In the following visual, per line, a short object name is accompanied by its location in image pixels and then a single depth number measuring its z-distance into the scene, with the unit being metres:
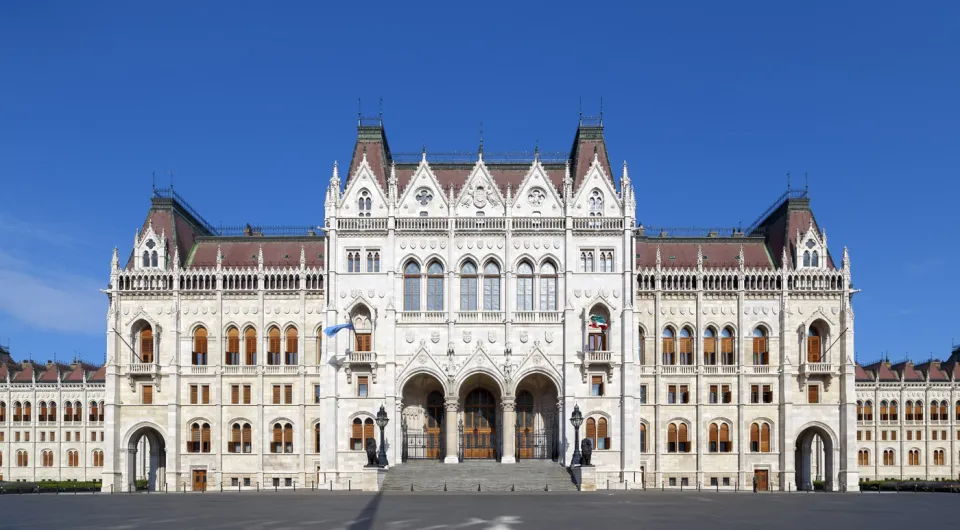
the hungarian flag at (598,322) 68.50
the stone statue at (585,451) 61.12
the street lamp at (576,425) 62.81
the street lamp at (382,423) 61.91
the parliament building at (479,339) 69.25
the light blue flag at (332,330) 67.69
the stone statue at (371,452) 60.88
